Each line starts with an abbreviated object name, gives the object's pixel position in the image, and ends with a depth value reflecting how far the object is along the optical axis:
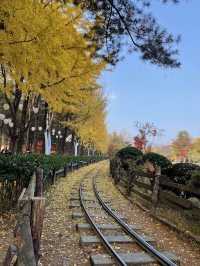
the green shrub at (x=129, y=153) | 27.66
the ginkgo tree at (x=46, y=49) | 9.22
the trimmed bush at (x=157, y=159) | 18.96
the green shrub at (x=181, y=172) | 13.08
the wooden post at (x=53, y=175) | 20.50
